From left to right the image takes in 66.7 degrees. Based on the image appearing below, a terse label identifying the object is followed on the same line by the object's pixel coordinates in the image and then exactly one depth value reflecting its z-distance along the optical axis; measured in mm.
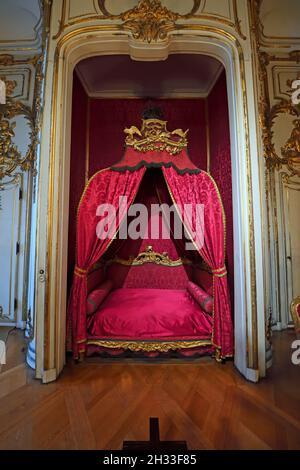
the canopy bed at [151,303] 2158
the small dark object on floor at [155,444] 1123
